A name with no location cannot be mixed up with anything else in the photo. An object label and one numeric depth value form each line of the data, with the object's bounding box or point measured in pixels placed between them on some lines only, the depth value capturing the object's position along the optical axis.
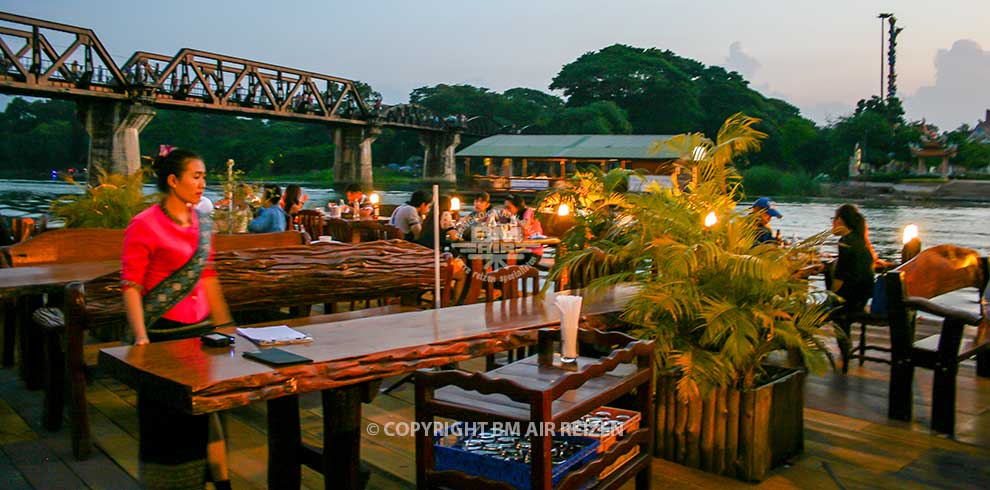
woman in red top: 2.80
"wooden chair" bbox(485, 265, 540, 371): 4.29
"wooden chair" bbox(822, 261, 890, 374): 5.54
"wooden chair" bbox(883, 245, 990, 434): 4.23
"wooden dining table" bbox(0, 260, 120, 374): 4.46
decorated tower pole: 70.81
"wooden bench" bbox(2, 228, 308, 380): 5.62
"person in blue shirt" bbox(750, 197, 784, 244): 7.05
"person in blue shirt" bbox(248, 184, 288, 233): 8.34
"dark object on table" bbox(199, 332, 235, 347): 2.80
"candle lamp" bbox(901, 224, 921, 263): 7.16
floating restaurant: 45.94
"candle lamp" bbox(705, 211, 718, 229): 3.98
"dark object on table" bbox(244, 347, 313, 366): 2.57
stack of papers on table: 2.87
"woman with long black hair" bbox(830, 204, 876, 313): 5.85
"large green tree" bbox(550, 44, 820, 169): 68.88
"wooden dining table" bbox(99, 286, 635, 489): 2.41
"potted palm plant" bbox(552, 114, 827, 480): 3.55
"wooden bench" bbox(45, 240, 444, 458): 3.80
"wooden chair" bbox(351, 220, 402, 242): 8.50
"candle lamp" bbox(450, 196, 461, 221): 10.93
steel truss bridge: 36.72
